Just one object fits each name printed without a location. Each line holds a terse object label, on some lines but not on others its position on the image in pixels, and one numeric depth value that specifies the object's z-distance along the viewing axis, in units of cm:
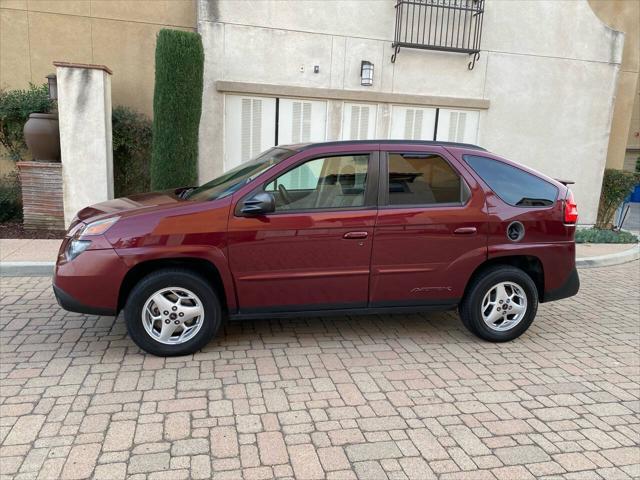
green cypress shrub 777
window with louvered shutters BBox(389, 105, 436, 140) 982
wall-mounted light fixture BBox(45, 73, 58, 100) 787
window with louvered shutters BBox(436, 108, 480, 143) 1007
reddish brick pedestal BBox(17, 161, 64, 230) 803
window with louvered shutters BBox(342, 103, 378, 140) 954
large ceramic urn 801
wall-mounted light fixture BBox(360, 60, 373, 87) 925
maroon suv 388
